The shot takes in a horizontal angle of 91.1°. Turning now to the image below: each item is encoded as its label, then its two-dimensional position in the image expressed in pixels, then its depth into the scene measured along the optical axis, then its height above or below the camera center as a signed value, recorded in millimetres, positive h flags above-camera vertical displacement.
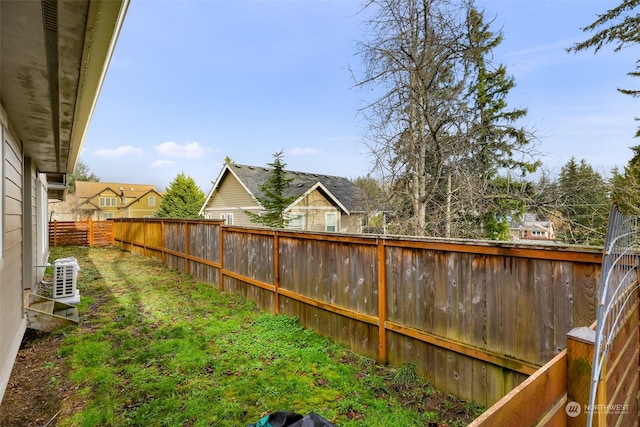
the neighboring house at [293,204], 15836 +813
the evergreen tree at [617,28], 9086 +5483
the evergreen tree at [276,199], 11406 +604
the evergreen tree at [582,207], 5715 +121
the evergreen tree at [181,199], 26219 +1489
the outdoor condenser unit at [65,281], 5668 -1158
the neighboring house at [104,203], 39062 +1870
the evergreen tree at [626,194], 6366 +426
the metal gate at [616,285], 966 -350
